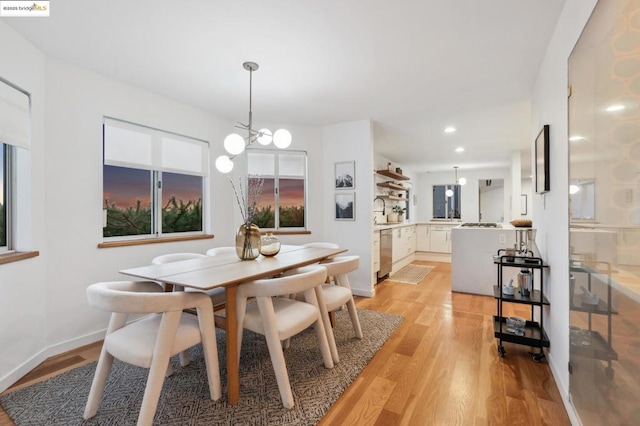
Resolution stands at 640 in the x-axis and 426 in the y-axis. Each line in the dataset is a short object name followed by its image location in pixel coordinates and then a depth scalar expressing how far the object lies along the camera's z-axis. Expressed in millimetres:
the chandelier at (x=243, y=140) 2402
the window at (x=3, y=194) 2197
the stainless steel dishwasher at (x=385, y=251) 4855
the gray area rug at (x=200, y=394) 1655
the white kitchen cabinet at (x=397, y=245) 5605
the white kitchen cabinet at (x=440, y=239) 7316
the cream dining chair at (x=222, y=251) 2955
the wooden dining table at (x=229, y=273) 1776
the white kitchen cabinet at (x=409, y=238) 6438
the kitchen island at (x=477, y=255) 4172
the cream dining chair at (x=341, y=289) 2404
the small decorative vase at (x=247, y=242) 2537
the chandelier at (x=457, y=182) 8315
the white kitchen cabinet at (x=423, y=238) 7551
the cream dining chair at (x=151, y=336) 1494
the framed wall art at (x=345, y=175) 4270
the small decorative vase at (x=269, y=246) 2691
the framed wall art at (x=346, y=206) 4281
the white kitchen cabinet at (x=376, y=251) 4570
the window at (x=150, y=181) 2973
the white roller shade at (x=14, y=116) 2004
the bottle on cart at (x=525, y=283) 2504
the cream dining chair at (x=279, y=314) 1773
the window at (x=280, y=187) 4406
